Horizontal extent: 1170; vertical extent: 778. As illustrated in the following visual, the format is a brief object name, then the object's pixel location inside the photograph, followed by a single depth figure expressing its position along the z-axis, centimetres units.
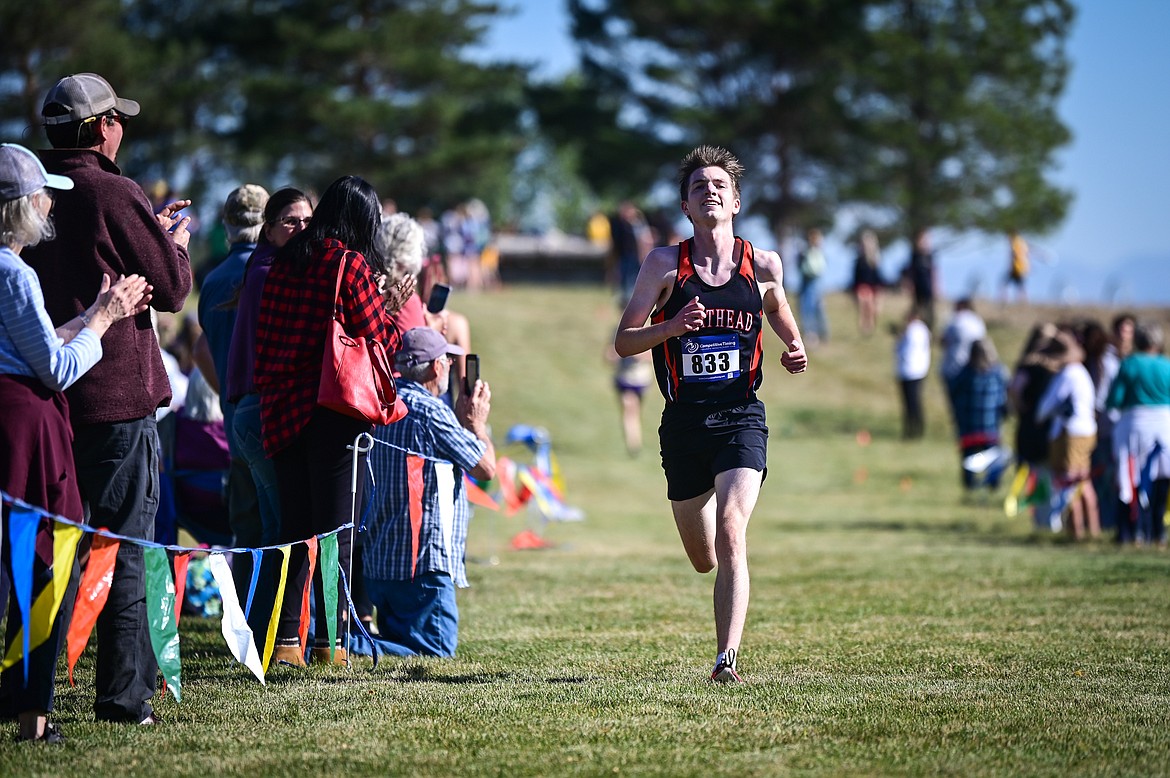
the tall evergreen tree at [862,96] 8781
